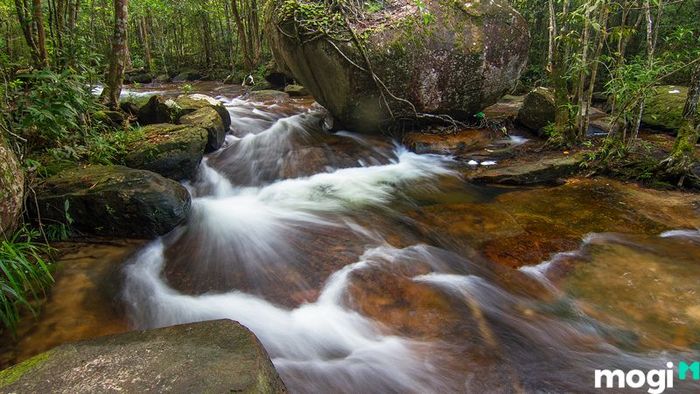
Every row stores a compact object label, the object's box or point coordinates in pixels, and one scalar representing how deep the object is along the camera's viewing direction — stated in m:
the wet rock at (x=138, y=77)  19.14
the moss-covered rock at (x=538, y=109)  8.27
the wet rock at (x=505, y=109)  9.41
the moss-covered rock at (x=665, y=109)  8.38
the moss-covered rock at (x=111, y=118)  6.31
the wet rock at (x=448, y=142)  7.92
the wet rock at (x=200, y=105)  7.84
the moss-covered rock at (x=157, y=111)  7.37
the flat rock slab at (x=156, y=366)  1.92
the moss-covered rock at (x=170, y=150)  5.63
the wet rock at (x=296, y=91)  13.34
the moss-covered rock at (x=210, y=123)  7.30
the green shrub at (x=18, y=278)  3.05
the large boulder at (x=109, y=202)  4.36
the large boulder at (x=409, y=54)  7.27
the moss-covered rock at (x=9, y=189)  3.49
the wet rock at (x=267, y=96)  12.71
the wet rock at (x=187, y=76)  20.45
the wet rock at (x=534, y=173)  6.28
